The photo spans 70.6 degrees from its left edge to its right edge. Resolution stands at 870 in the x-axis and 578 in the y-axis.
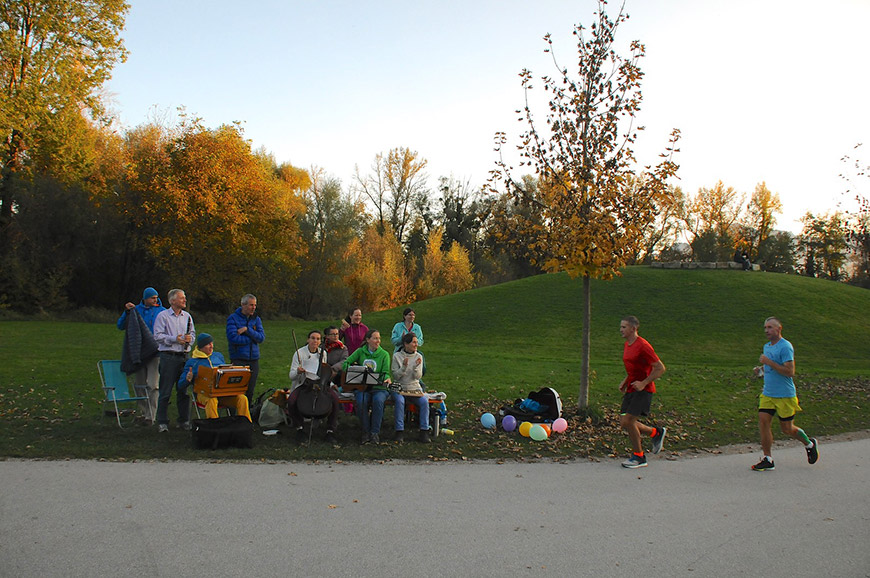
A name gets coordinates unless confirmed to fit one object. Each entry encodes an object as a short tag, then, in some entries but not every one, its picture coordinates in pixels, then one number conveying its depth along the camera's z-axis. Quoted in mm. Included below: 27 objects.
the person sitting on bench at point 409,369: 9998
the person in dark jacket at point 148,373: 10039
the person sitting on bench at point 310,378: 9367
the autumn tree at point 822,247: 66000
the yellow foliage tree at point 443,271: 59219
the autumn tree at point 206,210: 35656
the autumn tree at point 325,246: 51500
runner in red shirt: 8500
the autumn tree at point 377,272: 54469
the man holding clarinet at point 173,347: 9578
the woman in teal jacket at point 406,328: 11406
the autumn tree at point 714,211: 72812
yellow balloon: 10211
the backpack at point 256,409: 10172
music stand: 9727
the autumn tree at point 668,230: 67512
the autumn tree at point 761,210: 73188
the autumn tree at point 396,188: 62812
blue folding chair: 9898
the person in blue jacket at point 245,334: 9992
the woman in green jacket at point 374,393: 9562
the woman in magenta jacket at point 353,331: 11867
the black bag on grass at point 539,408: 10656
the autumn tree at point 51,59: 29781
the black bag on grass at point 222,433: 8555
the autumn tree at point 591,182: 10906
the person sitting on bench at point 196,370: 9242
